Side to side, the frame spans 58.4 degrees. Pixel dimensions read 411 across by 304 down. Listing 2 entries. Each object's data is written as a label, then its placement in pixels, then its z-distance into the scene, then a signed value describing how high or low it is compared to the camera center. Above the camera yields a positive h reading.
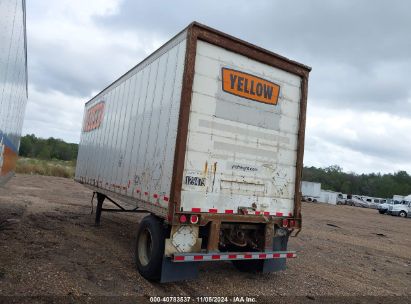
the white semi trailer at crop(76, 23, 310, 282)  5.61 +0.59
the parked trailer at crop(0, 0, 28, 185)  5.20 +1.70
